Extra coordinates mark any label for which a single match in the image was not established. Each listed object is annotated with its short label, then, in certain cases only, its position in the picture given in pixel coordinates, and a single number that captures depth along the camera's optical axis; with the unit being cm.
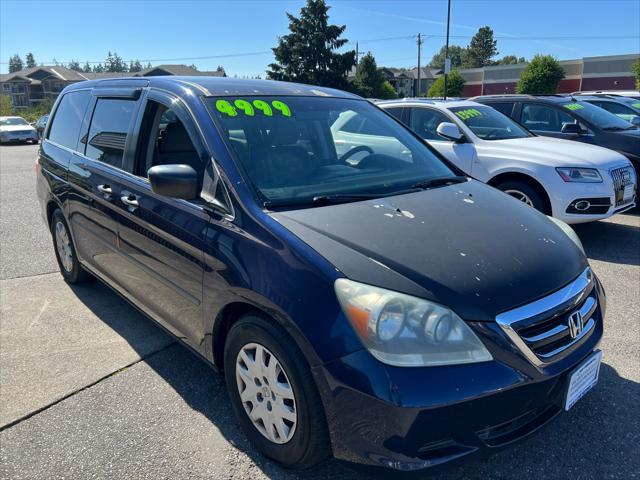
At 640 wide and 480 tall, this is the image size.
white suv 571
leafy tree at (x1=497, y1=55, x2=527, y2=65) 12479
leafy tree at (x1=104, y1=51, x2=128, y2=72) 15190
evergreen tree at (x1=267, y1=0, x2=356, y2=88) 5038
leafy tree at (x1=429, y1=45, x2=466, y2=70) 13994
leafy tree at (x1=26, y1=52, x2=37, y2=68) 16788
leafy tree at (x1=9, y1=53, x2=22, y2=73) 16775
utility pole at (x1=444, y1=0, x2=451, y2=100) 2652
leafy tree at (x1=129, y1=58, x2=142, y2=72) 14575
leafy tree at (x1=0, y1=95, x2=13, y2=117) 5447
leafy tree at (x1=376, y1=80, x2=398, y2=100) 5553
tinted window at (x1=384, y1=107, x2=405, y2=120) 753
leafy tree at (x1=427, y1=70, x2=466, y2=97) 4891
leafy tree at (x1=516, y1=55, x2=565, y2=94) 4606
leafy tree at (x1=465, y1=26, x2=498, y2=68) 11300
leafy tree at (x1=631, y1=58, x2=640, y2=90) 3977
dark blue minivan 191
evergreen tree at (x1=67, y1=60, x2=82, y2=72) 15019
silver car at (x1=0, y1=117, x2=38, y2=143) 2647
